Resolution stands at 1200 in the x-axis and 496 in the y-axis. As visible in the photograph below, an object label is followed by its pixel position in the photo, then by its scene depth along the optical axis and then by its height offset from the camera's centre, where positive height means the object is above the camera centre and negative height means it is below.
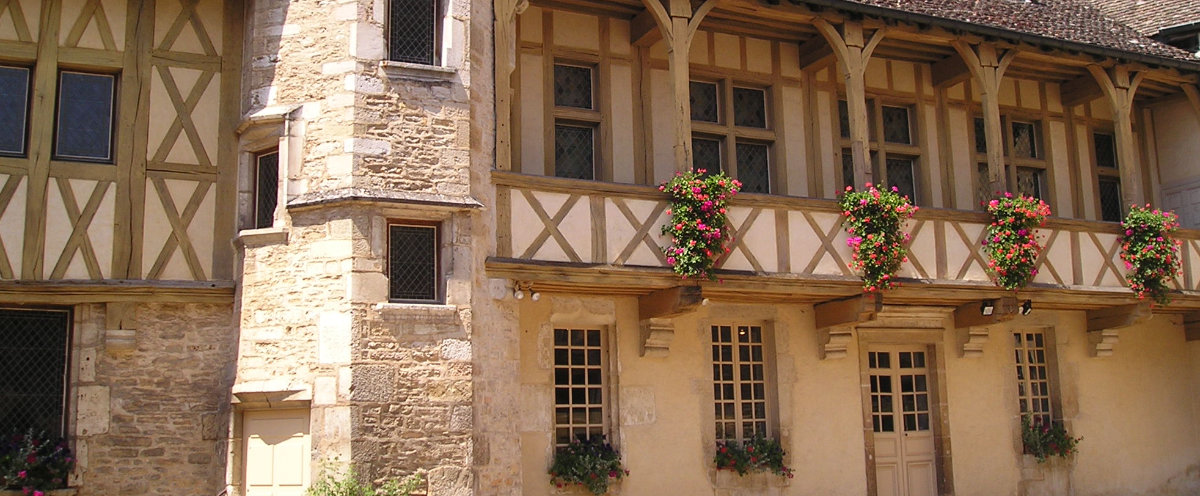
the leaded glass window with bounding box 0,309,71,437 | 8.97 +0.59
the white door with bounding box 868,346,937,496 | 11.72 +0.07
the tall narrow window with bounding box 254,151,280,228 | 9.39 +2.03
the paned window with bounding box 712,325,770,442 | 11.04 +0.47
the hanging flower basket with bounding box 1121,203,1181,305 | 11.91 +1.71
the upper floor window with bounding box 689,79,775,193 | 11.49 +2.91
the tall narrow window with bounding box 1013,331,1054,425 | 12.56 +0.55
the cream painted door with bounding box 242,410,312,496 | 8.77 -0.07
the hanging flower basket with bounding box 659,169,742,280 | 9.76 +1.73
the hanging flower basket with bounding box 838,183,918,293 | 10.49 +1.76
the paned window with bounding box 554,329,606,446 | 10.26 +0.44
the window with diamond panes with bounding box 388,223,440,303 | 8.89 +1.33
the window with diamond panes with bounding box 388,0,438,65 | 9.20 +3.18
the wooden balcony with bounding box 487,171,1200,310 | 9.52 +1.58
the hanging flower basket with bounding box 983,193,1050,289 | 11.15 +1.74
